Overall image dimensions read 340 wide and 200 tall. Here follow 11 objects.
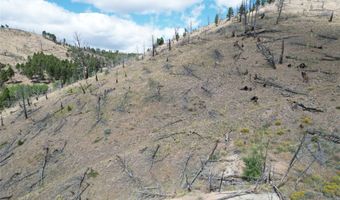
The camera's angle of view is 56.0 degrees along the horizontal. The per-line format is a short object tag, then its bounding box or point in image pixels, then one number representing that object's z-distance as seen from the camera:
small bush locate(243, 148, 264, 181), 19.53
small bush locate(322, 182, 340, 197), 17.97
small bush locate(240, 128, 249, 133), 28.08
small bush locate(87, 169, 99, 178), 28.82
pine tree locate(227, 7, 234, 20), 101.76
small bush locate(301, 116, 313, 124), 28.13
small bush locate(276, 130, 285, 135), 26.91
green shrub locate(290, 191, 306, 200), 17.16
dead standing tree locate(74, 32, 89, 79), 55.22
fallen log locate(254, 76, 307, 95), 38.61
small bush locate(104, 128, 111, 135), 38.88
